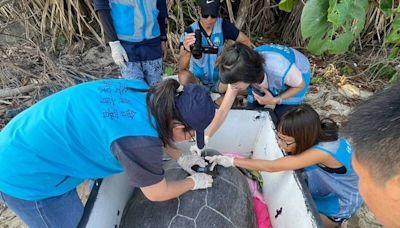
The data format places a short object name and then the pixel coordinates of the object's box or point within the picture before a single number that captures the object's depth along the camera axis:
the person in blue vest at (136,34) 2.42
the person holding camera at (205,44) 2.64
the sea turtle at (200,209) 1.75
